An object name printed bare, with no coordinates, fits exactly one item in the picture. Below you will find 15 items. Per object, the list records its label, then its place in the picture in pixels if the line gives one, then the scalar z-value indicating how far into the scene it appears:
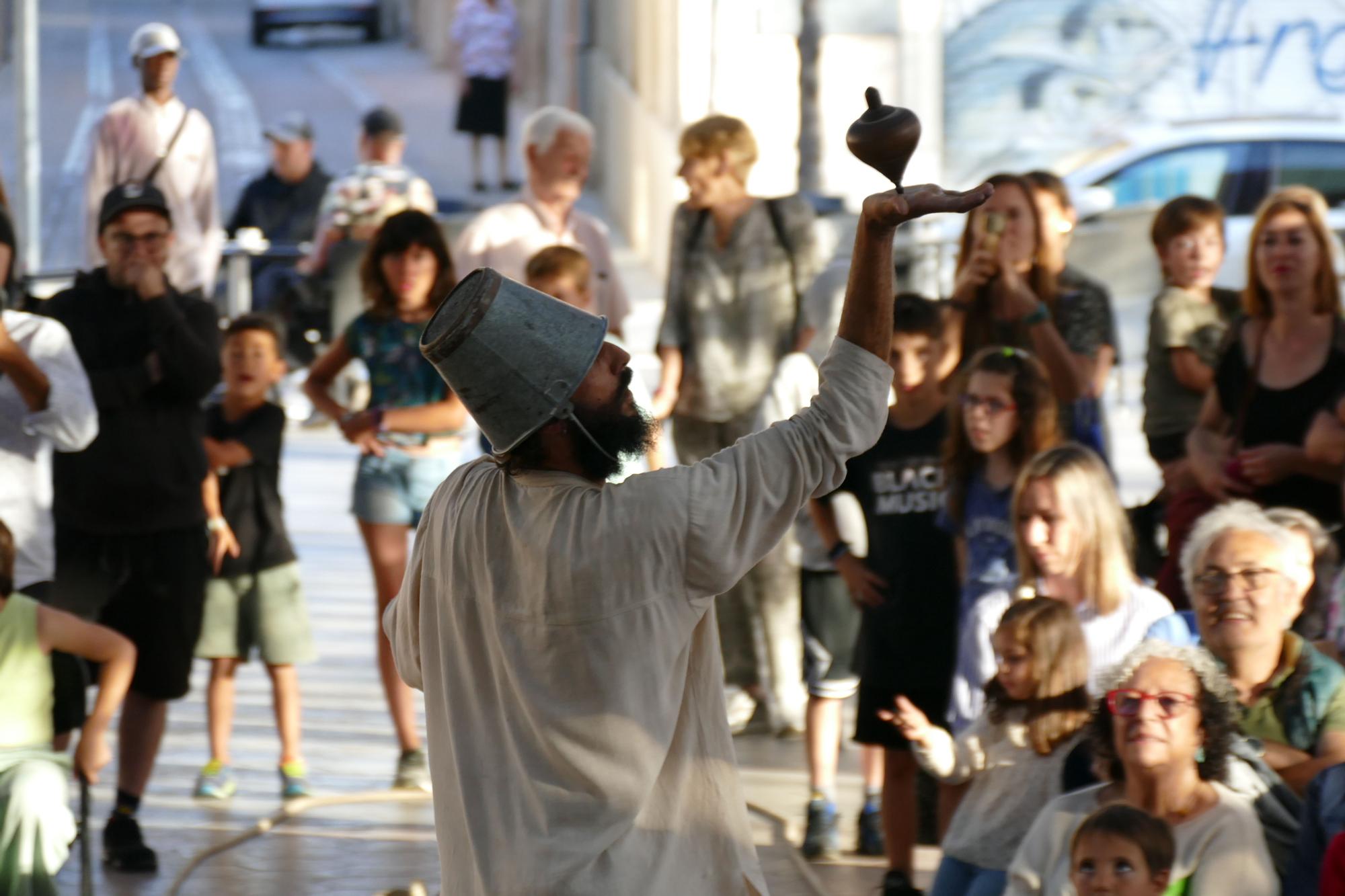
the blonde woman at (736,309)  14.21
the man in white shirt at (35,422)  11.28
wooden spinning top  5.89
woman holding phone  12.48
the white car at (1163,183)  27.72
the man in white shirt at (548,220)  14.73
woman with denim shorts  13.26
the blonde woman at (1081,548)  10.31
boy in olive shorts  13.14
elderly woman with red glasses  8.54
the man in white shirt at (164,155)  19.74
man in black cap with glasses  11.98
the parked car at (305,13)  64.27
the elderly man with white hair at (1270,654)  9.28
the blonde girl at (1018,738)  9.65
